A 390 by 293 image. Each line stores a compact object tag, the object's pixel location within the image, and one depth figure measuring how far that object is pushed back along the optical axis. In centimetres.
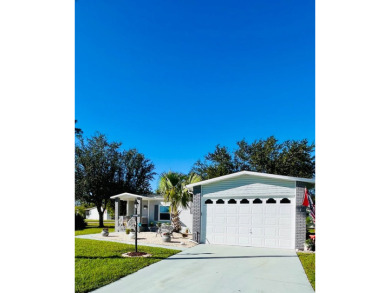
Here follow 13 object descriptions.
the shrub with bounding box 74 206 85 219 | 2305
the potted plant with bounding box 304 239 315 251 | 873
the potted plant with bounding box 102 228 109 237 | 1303
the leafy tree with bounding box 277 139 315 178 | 2275
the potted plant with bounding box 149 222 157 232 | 1598
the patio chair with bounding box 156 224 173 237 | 1195
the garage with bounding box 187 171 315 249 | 934
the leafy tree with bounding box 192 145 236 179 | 2399
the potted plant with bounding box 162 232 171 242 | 1090
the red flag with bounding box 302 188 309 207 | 876
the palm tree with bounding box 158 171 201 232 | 1368
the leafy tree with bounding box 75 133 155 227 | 2056
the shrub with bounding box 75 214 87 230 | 1800
